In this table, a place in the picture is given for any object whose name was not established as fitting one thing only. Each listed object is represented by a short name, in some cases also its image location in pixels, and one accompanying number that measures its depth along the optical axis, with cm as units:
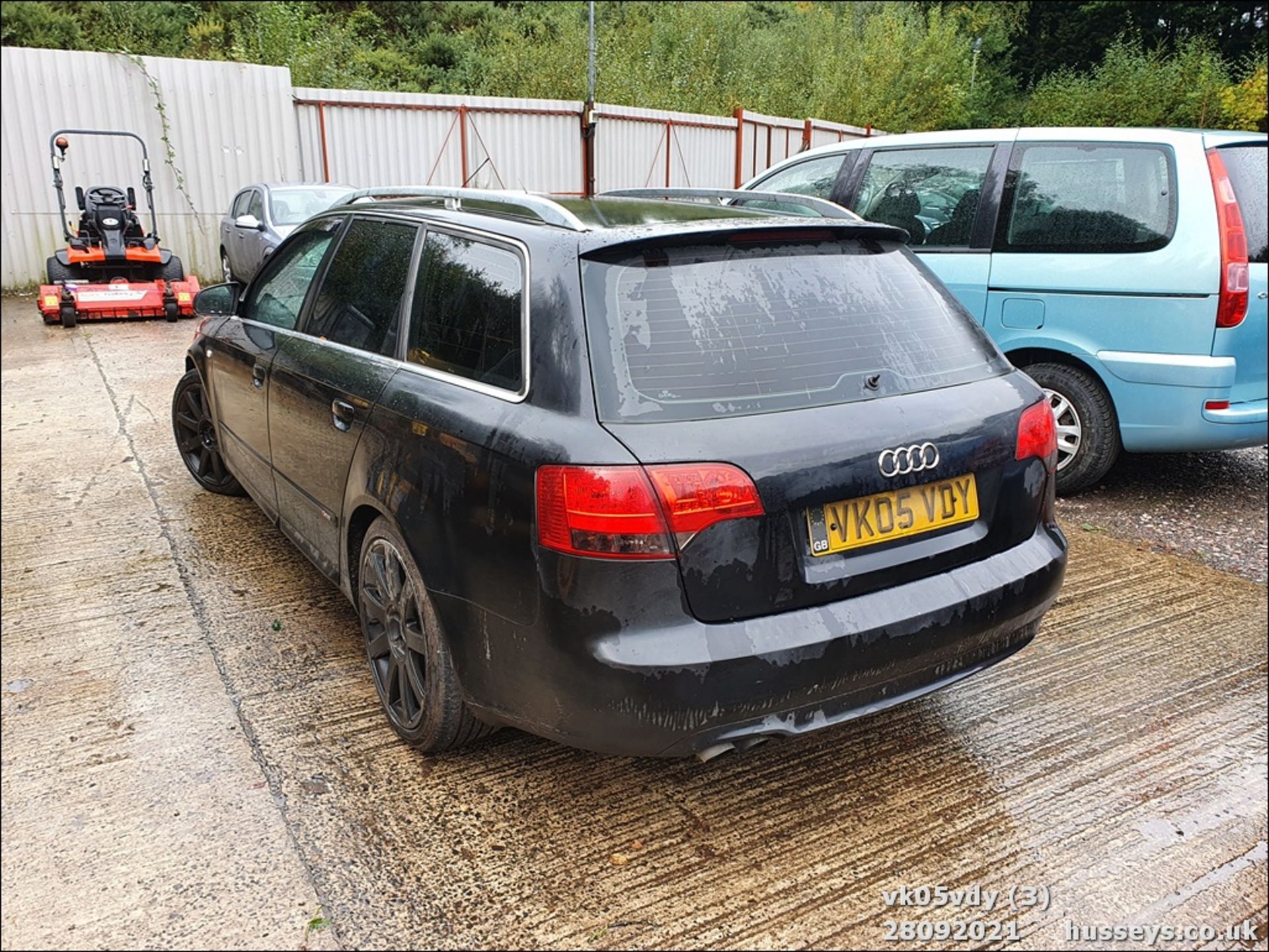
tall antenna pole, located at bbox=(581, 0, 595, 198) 1588
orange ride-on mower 992
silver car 1045
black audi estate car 218
